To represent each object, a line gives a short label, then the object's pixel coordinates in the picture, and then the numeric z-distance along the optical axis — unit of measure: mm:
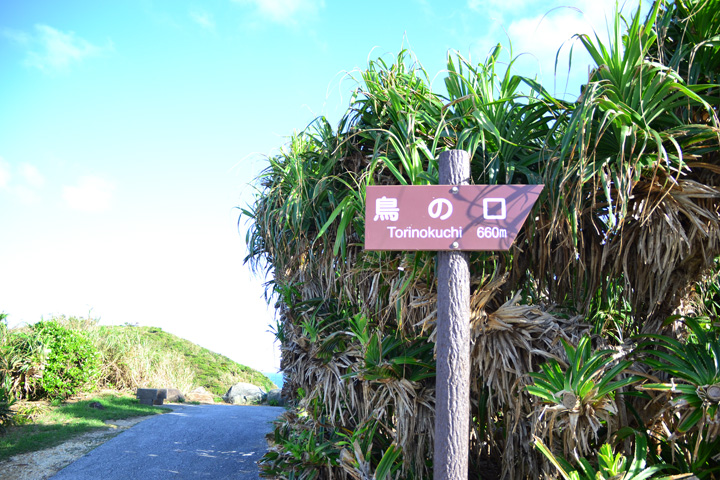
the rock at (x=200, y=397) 12141
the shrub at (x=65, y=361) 9078
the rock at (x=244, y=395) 12750
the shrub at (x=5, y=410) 7181
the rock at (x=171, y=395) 10544
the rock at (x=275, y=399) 11773
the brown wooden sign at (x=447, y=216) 2963
